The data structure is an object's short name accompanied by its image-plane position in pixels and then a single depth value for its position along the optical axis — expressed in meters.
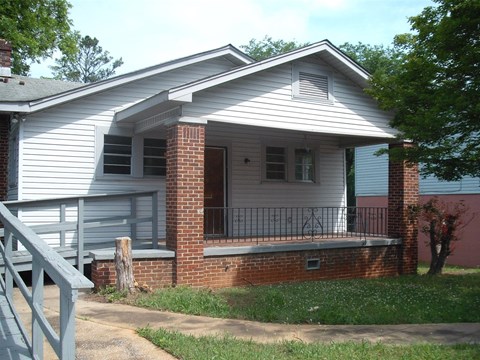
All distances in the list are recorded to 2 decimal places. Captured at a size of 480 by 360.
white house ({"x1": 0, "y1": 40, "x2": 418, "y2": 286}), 9.38
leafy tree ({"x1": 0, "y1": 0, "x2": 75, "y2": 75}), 22.34
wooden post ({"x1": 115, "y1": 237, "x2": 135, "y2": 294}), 8.31
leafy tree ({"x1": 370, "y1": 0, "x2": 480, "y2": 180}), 8.18
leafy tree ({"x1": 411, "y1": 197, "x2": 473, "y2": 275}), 11.91
